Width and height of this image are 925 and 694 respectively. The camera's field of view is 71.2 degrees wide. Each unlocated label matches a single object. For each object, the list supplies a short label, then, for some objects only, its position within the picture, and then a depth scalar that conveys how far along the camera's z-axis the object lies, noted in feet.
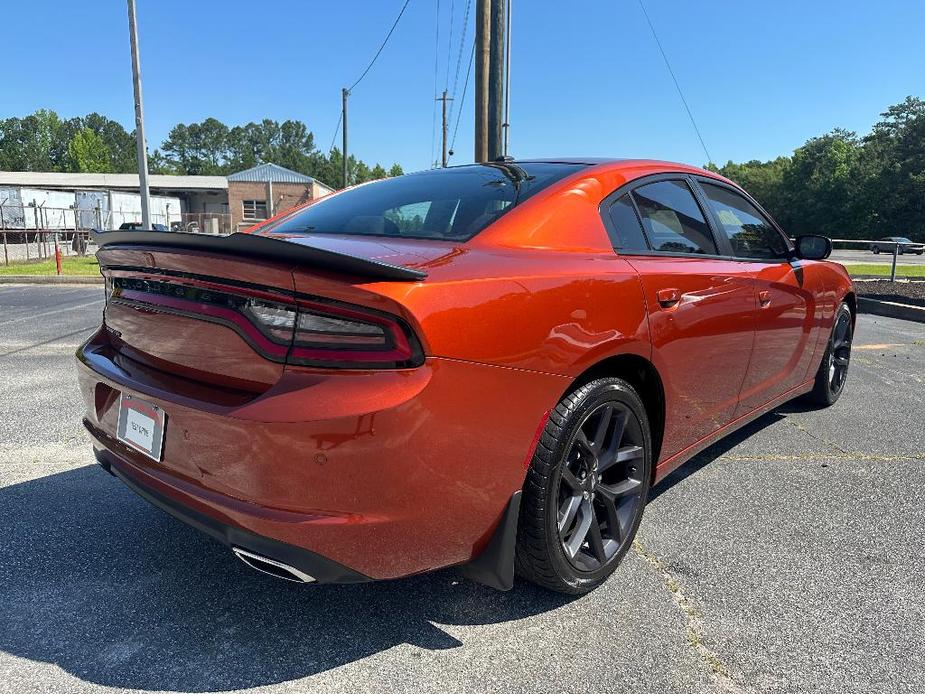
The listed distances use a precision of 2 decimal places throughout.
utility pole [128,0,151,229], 48.75
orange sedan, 5.55
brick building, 173.17
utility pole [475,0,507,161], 35.81
